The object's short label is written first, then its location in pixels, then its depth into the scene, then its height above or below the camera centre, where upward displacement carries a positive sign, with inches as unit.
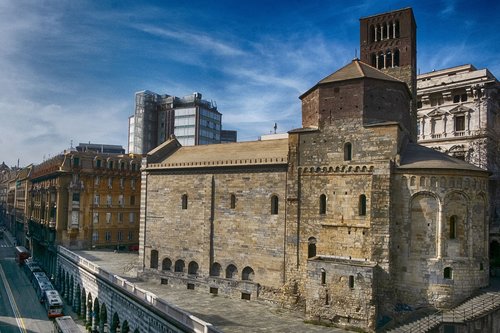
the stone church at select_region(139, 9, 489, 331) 1066.1 -44.4
